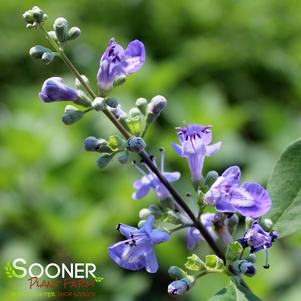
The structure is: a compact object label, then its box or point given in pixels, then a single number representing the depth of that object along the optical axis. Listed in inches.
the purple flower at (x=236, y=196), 11.4
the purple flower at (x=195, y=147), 12.0
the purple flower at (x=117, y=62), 11.8
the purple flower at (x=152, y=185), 12.1
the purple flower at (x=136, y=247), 11.7
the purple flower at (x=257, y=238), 11.6
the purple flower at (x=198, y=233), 12.0
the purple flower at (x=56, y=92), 11.7
